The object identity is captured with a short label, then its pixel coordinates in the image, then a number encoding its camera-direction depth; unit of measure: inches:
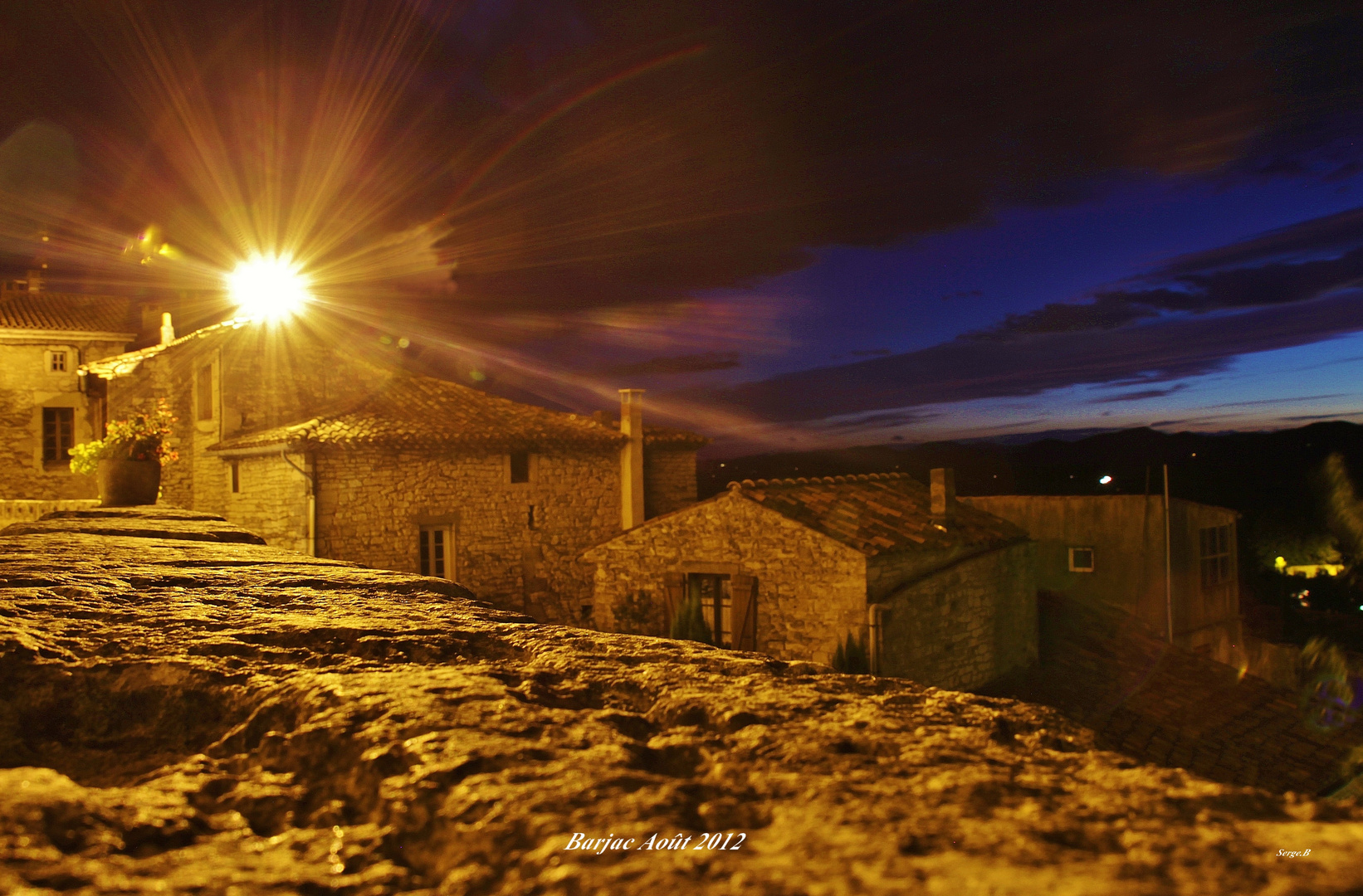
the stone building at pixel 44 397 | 970.1
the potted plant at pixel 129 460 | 383.6
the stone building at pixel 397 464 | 645.9
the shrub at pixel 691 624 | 512.4
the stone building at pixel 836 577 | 474.3
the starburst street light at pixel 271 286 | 867.4
